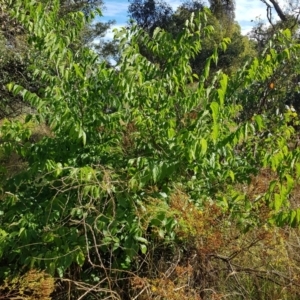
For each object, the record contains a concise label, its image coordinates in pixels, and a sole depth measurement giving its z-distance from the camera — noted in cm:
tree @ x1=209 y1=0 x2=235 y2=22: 2225
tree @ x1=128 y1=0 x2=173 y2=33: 2250
